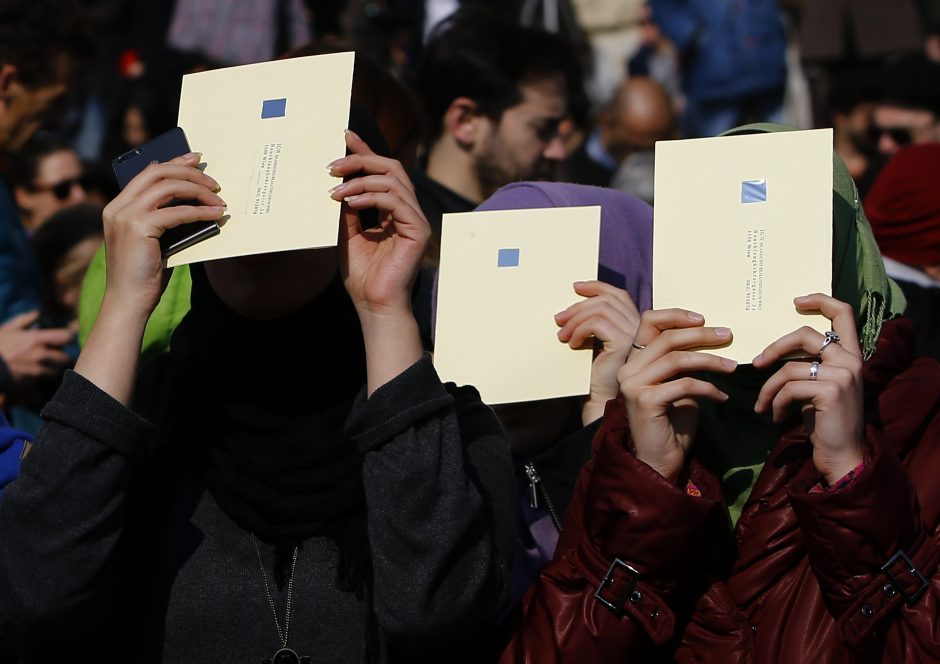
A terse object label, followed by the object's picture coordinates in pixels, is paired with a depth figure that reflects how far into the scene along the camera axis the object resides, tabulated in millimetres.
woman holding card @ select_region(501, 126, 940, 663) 4262
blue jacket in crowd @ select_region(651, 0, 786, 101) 15312
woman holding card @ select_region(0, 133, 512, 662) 4406
